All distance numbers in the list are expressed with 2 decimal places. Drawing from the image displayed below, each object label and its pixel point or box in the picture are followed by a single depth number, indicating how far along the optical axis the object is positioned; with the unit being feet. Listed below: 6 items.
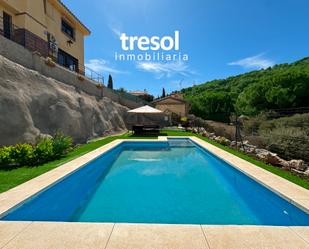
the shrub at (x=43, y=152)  22.60
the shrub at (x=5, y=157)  20.64
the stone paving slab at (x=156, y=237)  8.32
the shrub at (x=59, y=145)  25.41
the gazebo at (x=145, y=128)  52.65
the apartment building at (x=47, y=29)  42.98
